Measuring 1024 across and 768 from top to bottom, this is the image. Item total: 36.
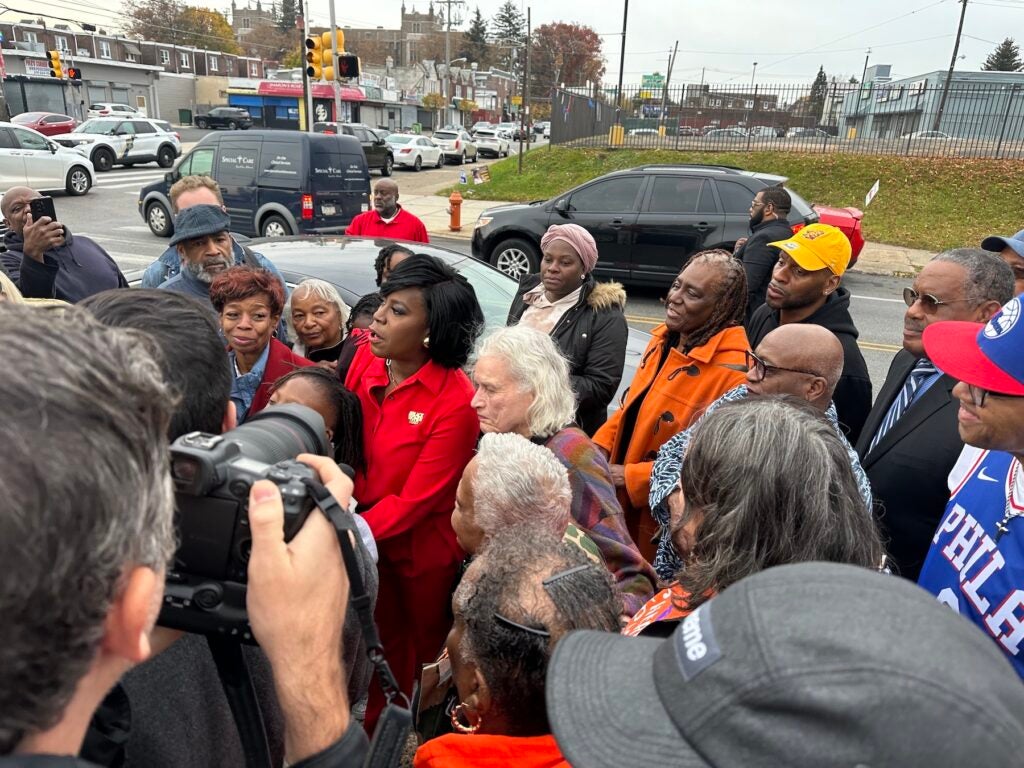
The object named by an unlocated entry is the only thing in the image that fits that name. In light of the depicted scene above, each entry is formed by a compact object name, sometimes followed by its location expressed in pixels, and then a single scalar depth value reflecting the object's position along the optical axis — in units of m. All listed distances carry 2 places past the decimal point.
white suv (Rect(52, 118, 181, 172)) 22.92
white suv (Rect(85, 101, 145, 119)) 34.19
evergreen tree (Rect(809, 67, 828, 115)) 21.00
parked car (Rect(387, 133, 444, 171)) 27.83
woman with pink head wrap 3.39
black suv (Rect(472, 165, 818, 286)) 9.21
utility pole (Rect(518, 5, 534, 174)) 19.69
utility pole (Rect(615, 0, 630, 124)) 22.12
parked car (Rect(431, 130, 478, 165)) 30.95
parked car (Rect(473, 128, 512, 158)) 36.09
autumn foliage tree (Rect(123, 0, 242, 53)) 65.44
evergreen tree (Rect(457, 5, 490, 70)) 87.06
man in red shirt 6.76
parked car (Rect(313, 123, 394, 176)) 24.62
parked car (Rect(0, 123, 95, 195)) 16.69
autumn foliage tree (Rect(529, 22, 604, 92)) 68.25
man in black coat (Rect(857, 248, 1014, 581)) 2.37
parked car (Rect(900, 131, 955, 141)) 18.76
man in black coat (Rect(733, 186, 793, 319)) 4.92
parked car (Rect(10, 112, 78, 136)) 25.59
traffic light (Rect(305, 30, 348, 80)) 13.24
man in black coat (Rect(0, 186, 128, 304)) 3.59
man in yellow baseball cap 3.16
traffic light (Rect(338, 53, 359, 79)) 13.66
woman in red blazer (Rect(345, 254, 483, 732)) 2.49
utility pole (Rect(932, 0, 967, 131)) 19.43
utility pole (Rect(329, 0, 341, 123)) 13.47
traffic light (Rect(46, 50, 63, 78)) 25.67
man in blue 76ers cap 1.58
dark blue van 10.80
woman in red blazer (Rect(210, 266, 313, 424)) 2.91
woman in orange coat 2.81
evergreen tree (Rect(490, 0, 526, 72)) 87.81
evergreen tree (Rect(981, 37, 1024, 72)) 53.69
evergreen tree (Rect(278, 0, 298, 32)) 89.31
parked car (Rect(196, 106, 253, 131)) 41.36
